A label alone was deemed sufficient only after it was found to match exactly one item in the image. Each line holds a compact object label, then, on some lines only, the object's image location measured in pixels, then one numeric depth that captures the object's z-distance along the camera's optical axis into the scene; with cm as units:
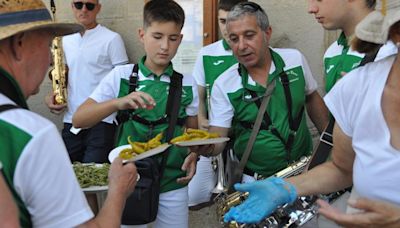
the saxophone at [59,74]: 509
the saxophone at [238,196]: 280
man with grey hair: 308
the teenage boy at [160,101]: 305
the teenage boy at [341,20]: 304
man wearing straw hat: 139
